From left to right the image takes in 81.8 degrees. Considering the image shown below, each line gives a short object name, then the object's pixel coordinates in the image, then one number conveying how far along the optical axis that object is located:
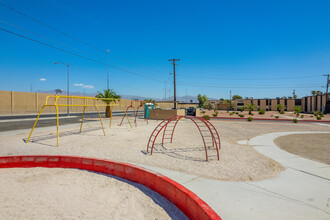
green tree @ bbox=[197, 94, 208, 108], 122.97
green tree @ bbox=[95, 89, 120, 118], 28.53
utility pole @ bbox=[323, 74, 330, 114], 51.48
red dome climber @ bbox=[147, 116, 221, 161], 10.46
